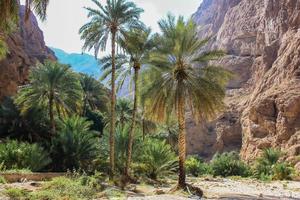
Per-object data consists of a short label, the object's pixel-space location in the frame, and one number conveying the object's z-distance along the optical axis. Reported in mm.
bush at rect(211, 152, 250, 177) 44406
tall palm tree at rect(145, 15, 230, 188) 21297
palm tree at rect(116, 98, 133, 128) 48031
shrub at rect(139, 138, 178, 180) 29922
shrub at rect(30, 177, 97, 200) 12480
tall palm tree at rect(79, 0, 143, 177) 26344
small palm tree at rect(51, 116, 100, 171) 29703
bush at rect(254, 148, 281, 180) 42516
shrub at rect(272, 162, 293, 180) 39188
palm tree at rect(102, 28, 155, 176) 26766
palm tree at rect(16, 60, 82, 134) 33594
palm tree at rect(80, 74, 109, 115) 49031
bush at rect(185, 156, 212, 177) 44781
